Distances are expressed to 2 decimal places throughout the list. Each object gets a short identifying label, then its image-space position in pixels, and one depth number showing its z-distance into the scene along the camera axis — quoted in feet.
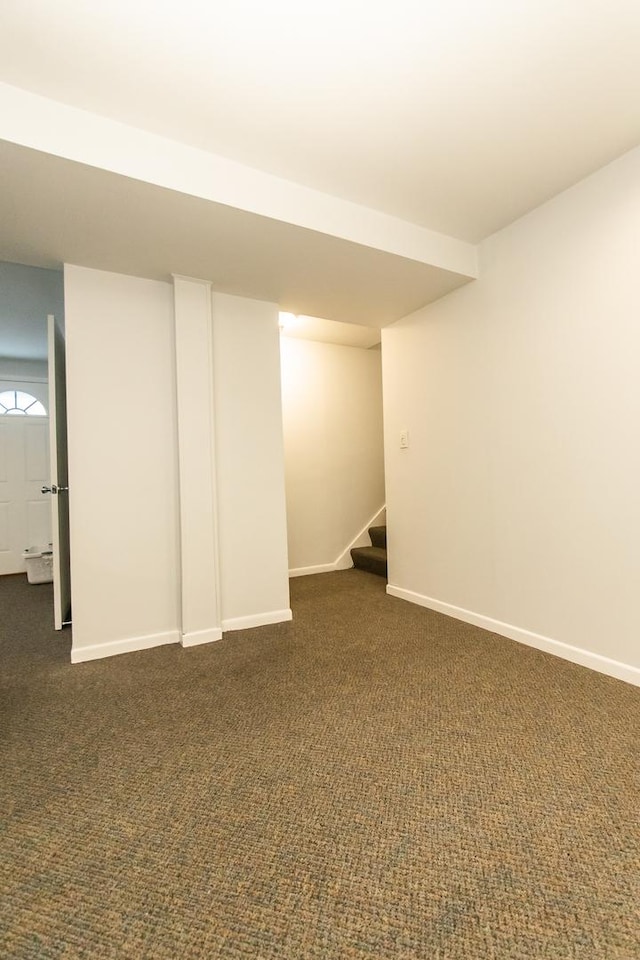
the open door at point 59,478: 8.75
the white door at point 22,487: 15.38
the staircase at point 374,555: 13.14
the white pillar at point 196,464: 8.32
